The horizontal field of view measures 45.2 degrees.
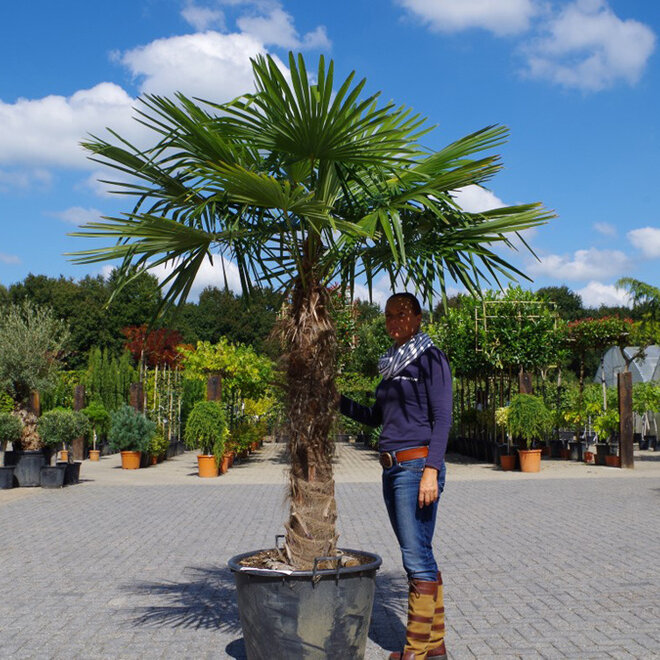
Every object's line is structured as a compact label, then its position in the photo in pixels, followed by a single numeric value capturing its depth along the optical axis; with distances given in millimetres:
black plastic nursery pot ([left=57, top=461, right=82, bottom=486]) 14414
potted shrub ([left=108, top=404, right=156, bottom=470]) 17938
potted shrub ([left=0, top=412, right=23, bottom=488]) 14039
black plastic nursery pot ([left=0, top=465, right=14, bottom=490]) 14039
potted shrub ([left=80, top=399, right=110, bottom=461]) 22266
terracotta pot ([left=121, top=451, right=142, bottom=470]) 18188
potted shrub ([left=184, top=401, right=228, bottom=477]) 16125
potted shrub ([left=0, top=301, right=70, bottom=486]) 14344
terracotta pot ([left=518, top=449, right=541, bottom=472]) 16469
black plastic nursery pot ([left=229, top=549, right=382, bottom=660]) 3756
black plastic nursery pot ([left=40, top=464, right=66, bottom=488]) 14078
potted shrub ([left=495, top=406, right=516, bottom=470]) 16906
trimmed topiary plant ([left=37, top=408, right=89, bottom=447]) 14133
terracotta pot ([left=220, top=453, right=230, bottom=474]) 17109
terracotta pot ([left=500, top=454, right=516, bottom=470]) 17109
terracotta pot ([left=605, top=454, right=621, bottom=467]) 17578
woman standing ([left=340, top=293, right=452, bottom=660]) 3938
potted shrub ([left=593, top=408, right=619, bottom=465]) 17906
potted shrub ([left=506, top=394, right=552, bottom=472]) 15859
